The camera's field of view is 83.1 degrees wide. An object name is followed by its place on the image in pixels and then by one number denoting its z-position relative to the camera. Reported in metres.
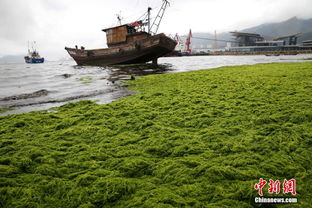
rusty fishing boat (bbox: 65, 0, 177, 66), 22.06
